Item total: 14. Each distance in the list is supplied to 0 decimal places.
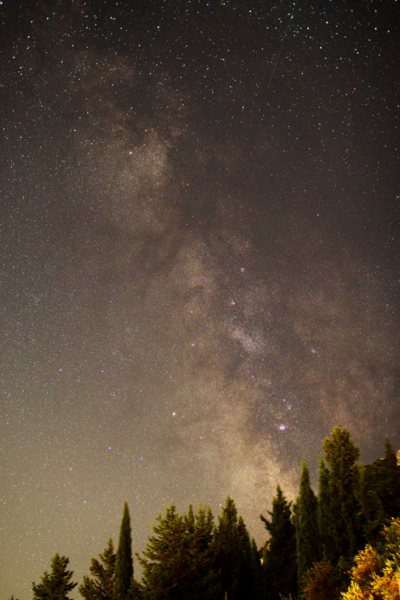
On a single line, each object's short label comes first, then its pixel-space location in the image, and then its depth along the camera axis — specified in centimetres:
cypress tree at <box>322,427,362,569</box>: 1581
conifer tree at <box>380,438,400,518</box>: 1703
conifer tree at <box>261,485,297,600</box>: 2062
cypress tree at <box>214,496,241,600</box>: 1748
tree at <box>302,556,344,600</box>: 1431
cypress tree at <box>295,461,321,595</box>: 1798
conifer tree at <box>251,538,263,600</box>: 2222
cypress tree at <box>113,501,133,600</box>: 1812
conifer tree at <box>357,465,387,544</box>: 1499
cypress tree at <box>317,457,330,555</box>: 1678
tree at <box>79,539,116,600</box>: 1908
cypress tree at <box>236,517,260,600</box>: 2095
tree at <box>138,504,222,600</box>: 1477
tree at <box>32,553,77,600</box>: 1855
